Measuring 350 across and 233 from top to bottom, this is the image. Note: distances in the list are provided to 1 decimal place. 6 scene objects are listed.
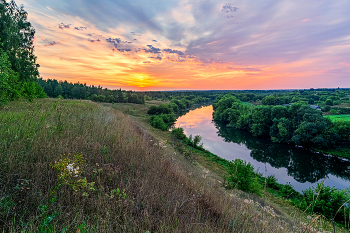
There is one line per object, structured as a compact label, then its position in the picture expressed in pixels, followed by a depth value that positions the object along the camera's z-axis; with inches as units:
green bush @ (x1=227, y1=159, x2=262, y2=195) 485.7
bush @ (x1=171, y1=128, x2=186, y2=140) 1270.9
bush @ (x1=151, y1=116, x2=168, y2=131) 1505.8
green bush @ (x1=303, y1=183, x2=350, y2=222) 489.7
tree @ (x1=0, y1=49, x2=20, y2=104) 270.4
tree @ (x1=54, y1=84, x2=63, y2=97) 3266.2
